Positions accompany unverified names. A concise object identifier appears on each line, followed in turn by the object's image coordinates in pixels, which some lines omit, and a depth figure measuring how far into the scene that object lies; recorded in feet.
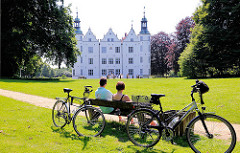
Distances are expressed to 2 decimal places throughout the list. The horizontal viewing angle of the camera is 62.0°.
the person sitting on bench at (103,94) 18.31
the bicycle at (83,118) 16.43
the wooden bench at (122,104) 16.19
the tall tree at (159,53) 199.93
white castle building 194.18
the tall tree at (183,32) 159.63
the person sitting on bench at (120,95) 18.04
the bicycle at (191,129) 12.80
